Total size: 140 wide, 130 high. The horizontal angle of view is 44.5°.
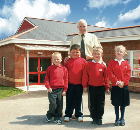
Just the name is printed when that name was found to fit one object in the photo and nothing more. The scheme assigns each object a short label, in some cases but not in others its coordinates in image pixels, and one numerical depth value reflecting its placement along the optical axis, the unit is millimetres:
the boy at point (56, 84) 4160
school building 10250
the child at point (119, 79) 4004
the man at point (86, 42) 4550
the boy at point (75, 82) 4219
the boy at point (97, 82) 4082
